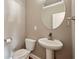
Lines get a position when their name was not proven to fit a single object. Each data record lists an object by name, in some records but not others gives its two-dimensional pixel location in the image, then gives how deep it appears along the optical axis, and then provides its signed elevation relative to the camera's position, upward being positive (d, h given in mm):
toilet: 1401 -644
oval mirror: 1284 +439
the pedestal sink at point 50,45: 1145 -356
